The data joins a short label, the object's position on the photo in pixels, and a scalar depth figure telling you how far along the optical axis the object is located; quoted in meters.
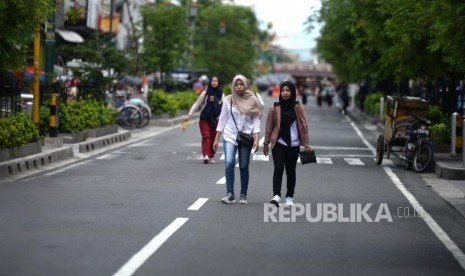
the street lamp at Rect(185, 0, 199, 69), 65.81
